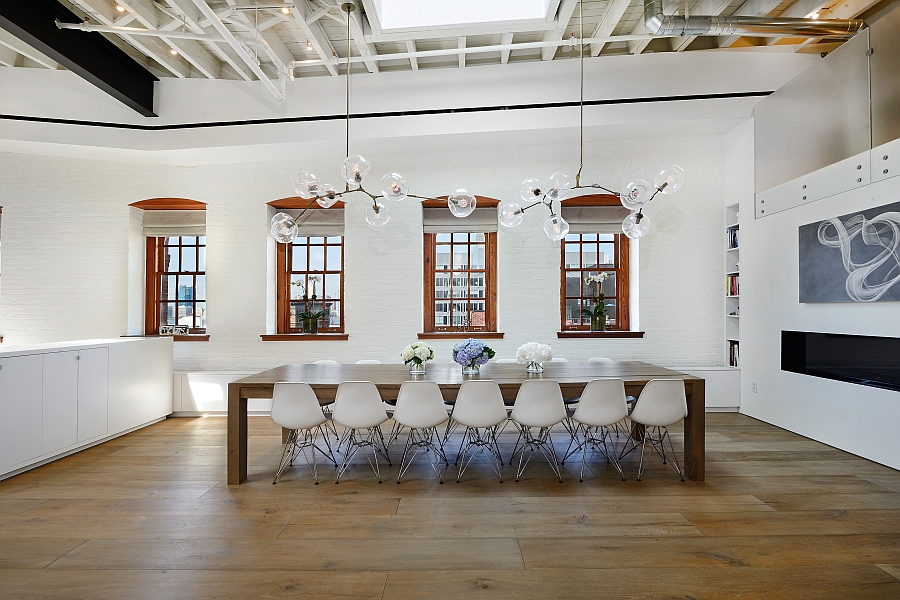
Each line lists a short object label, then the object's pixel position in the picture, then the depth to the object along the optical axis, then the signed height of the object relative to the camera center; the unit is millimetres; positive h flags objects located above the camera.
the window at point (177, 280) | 7129 +360
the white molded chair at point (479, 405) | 3943 -756
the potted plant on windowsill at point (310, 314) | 7016 -108
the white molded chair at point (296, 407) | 3957 -781
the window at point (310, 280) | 7199 +364
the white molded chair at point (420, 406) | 3926 -757
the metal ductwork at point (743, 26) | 4570 +2544
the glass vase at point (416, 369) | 4496 -549
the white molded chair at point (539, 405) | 3977 -760
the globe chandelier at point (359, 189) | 3854 +891
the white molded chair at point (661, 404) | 3982 -753
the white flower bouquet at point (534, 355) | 4512 -425
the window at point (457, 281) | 7125 +347
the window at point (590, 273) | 7078 +443
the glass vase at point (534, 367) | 4520 -532
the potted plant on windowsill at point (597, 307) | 6914 -10
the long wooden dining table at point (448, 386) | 3973 -628
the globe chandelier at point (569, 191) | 3943 +881
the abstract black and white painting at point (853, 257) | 4160 +431
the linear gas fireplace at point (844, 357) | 4203 -458
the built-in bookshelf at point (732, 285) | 6527 +269
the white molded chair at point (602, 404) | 3994 -761
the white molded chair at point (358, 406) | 3934 -759
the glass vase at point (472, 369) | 4516 -558
